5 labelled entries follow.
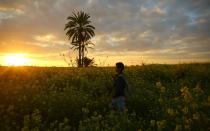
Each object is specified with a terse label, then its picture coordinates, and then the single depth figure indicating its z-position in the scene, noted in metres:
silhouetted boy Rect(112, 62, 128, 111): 5.06
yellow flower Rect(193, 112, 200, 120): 3.26
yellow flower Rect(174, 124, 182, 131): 3.22
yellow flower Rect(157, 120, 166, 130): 3.42
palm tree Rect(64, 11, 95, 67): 23.16
